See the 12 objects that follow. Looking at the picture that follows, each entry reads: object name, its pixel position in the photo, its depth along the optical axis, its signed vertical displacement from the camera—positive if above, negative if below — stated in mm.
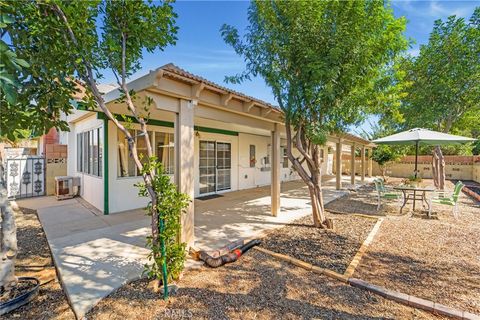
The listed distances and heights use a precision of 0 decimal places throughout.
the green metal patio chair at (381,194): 7638 -970
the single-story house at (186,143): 4039 +681
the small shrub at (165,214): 2967 -631
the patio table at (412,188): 7156 -750
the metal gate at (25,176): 9477 -536
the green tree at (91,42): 2723 +1482
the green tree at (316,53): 4656 +2223
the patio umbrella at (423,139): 7449 +784
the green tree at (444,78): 10602 +3974
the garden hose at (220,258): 3830 -1546
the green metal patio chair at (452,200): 6790 -1053
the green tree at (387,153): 15722 +690
